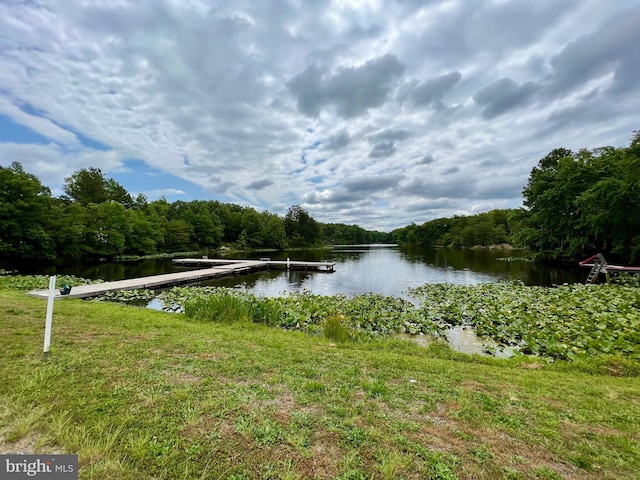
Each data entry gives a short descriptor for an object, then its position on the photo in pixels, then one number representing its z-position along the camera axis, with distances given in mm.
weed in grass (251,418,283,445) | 2322
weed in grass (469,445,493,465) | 2219
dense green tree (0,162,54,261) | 23484
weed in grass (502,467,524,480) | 2049
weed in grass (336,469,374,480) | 1977
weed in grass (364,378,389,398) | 3300
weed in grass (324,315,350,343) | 6992
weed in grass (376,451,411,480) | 2004
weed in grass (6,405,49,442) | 2273
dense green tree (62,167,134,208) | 48875
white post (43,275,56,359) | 3924
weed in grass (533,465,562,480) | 2072
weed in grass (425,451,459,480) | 2018
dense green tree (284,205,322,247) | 80688
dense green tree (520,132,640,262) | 20609
